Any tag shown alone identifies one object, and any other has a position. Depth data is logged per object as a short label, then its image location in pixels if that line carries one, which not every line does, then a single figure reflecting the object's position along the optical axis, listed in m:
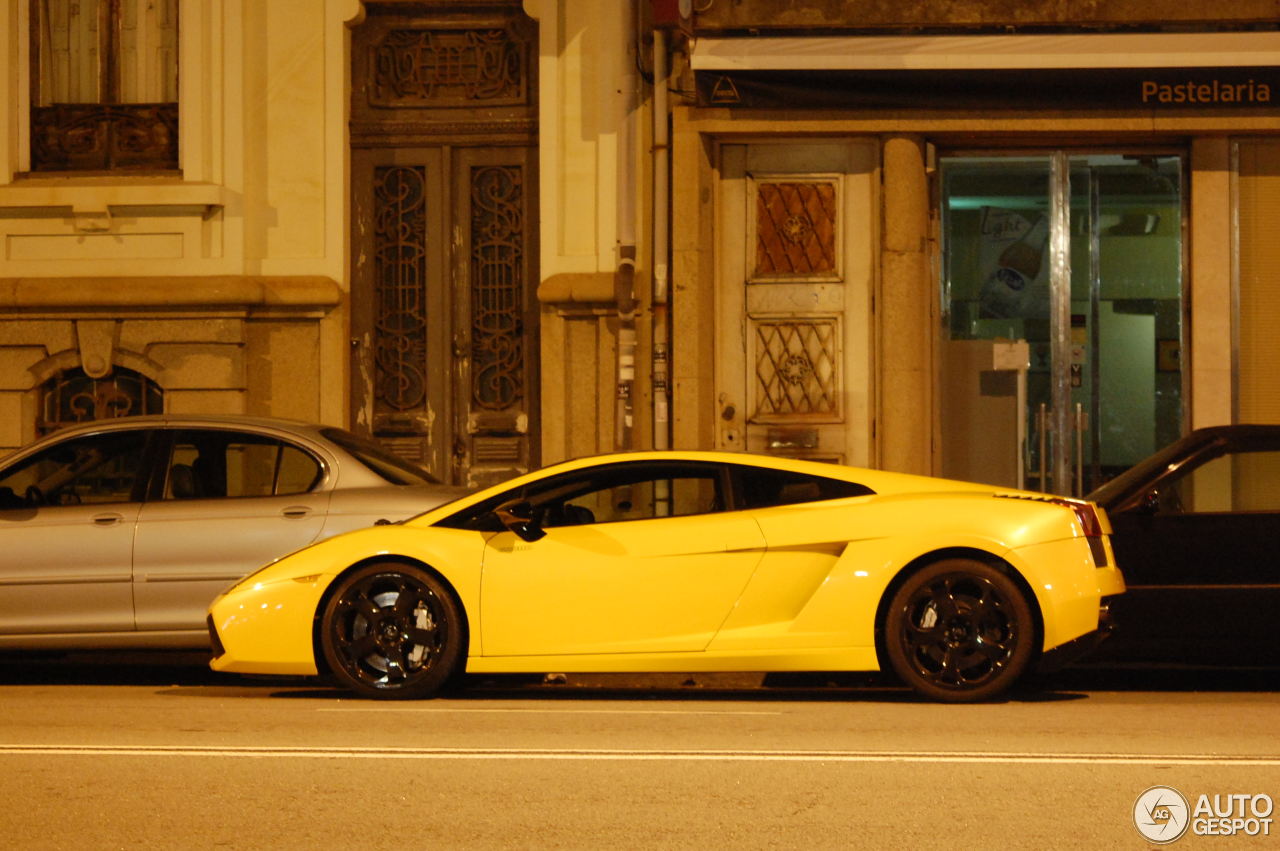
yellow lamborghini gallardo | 16.03
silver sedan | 18.33
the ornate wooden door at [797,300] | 29.45
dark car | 17.46
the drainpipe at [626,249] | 28.53
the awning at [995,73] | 28.23
